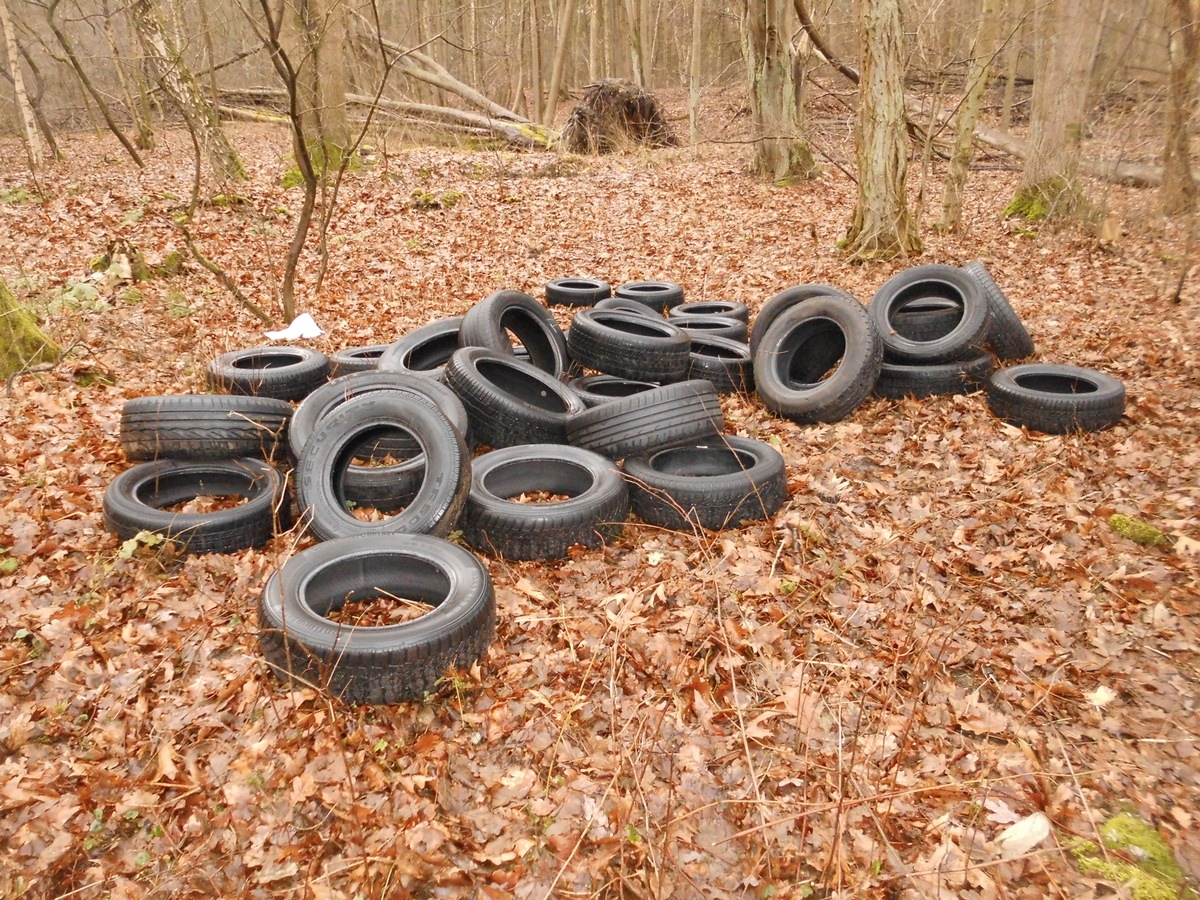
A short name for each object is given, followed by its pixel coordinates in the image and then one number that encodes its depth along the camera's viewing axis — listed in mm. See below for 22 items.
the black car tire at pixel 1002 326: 7426
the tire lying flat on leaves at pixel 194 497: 4727
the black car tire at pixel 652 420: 5711
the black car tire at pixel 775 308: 7543
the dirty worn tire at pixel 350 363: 7219
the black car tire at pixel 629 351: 6941
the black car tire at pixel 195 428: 5223
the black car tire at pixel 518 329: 6809
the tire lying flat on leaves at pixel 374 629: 3576
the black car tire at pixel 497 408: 5836
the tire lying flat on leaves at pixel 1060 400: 6270
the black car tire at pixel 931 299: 7113
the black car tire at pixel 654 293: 9898
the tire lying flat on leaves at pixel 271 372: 6484
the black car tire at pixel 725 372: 7660
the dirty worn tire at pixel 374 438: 4672
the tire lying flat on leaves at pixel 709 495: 5266
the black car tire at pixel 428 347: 7117
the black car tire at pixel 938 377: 7082
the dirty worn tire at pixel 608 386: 7184
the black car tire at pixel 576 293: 9969
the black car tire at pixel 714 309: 9398
